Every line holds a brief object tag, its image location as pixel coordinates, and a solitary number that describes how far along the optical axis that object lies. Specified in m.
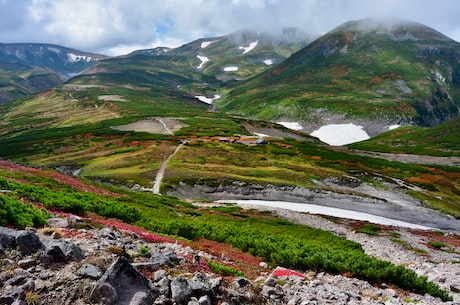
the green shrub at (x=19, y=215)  13.67
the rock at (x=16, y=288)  8.34
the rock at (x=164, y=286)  10.05
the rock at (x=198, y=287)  10.23
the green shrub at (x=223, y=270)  13.94
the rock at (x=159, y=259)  11.78
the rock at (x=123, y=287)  9.01
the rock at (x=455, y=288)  18.35
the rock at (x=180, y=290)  9.81
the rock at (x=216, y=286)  10.77
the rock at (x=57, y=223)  14.84
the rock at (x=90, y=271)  9.60
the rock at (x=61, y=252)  10.26
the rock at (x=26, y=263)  9.75
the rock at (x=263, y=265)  19.66
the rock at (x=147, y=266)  11.07
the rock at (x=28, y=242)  10.43
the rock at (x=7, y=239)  10.45
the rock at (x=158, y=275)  10.61
